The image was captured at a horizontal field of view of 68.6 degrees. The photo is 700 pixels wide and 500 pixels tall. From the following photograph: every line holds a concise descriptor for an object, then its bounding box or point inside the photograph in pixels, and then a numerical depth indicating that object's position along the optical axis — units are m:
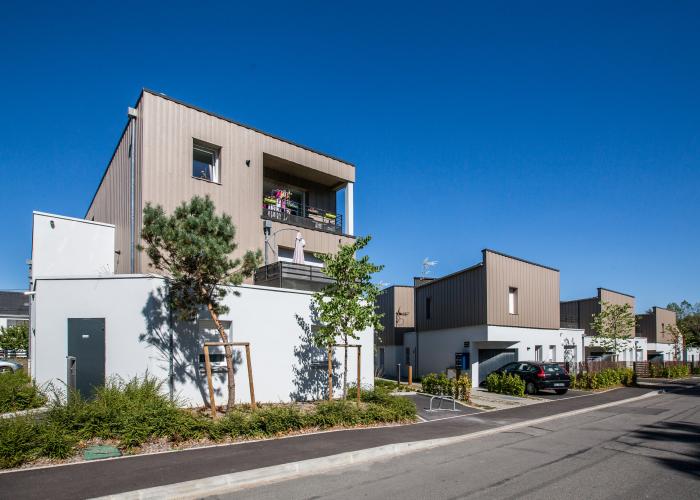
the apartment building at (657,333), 46.53
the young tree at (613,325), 30.19
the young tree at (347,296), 13.92
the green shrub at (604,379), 24.66
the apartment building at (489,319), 25.42
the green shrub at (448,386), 18.03
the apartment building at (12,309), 45.00
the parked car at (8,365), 25.94
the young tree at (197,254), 10.98
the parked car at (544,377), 21.86
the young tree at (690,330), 50.69
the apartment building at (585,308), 39.21
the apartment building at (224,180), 15.72
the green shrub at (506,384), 21.25
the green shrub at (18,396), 11.43
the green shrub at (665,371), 33.75
